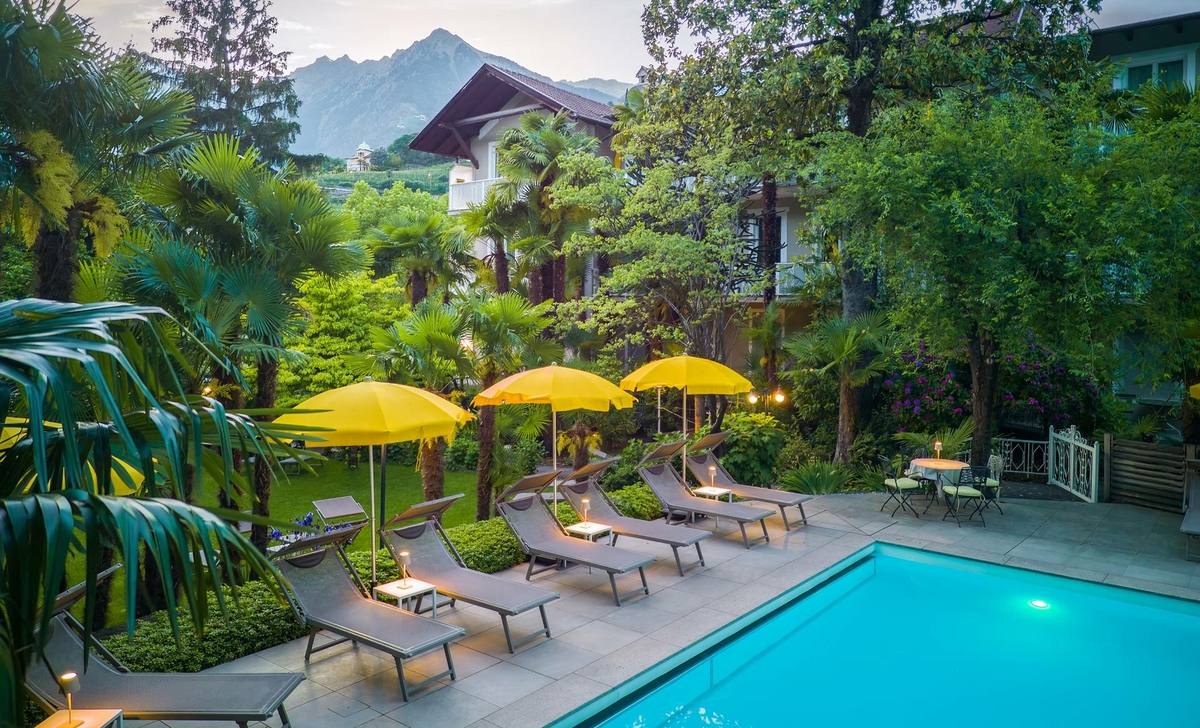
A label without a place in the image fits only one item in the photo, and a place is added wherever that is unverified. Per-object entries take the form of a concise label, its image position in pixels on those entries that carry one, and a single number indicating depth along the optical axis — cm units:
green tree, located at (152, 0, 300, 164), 3033
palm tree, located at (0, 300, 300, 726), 268
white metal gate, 1307
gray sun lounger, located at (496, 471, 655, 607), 838
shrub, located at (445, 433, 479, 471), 2041
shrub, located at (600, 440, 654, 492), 1445
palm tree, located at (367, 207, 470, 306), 2119
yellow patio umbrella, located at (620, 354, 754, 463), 1166
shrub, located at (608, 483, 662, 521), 1136
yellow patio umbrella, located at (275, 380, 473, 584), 711
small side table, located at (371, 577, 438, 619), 723
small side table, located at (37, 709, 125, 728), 450
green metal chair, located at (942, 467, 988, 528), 1163
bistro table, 1169
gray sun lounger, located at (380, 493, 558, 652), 709
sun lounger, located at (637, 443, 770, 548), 1056
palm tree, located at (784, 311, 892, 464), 1547
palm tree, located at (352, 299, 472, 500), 1165
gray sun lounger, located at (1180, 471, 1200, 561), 952
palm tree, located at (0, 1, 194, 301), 808
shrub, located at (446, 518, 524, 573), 899
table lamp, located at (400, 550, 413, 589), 758
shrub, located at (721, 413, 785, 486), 1393
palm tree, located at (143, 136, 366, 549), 927
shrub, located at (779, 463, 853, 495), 1409
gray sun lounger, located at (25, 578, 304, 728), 492
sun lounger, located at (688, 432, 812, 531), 1173
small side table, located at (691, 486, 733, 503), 1167
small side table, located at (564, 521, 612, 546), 955
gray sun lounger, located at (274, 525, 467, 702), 615
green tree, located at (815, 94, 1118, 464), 1083
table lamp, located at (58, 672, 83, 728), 428
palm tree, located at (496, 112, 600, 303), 1820
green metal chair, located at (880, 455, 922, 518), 1206
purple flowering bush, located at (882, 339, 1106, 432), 1573
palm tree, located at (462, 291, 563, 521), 1215
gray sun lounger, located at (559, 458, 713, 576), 940
